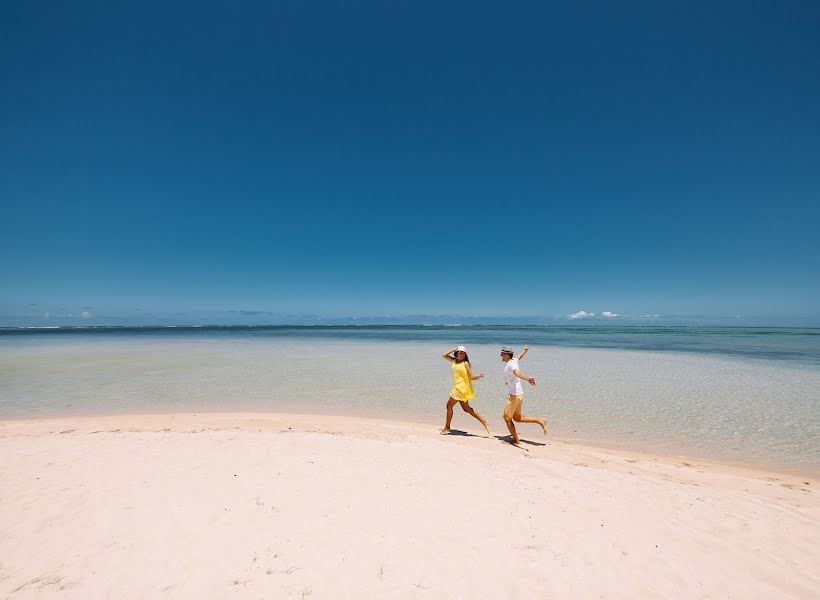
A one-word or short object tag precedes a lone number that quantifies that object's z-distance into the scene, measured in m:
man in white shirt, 8.49
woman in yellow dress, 9.28
